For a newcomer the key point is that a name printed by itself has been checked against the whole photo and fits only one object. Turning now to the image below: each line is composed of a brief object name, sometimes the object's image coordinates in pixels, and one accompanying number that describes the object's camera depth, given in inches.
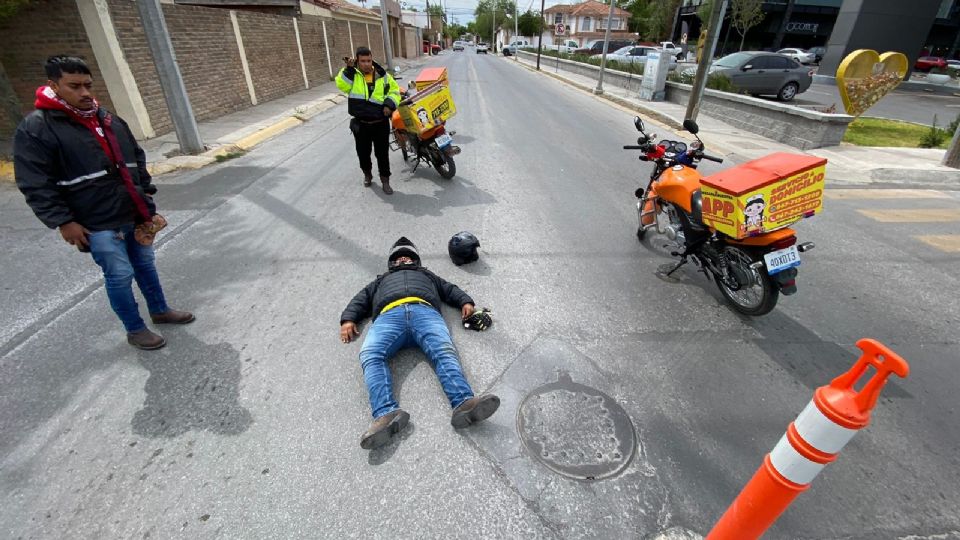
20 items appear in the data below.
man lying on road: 98.3
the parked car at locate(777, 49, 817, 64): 1219.2
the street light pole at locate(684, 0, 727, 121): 407.8
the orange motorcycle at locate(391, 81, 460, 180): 263.1
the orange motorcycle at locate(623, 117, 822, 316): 126.8
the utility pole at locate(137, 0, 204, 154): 274.2
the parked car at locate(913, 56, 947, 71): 1128.2
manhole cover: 92.7
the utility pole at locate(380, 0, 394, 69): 844.8
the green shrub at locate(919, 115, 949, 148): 383.6
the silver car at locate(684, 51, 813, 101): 605.0
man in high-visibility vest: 220.2
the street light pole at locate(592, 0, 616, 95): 713.6
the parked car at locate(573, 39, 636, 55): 1646.9
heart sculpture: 375.9
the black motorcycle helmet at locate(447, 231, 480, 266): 169.2
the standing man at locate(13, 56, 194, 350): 99.3
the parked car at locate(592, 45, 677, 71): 1208.2
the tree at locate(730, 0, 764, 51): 1178.6
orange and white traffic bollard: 47.3
